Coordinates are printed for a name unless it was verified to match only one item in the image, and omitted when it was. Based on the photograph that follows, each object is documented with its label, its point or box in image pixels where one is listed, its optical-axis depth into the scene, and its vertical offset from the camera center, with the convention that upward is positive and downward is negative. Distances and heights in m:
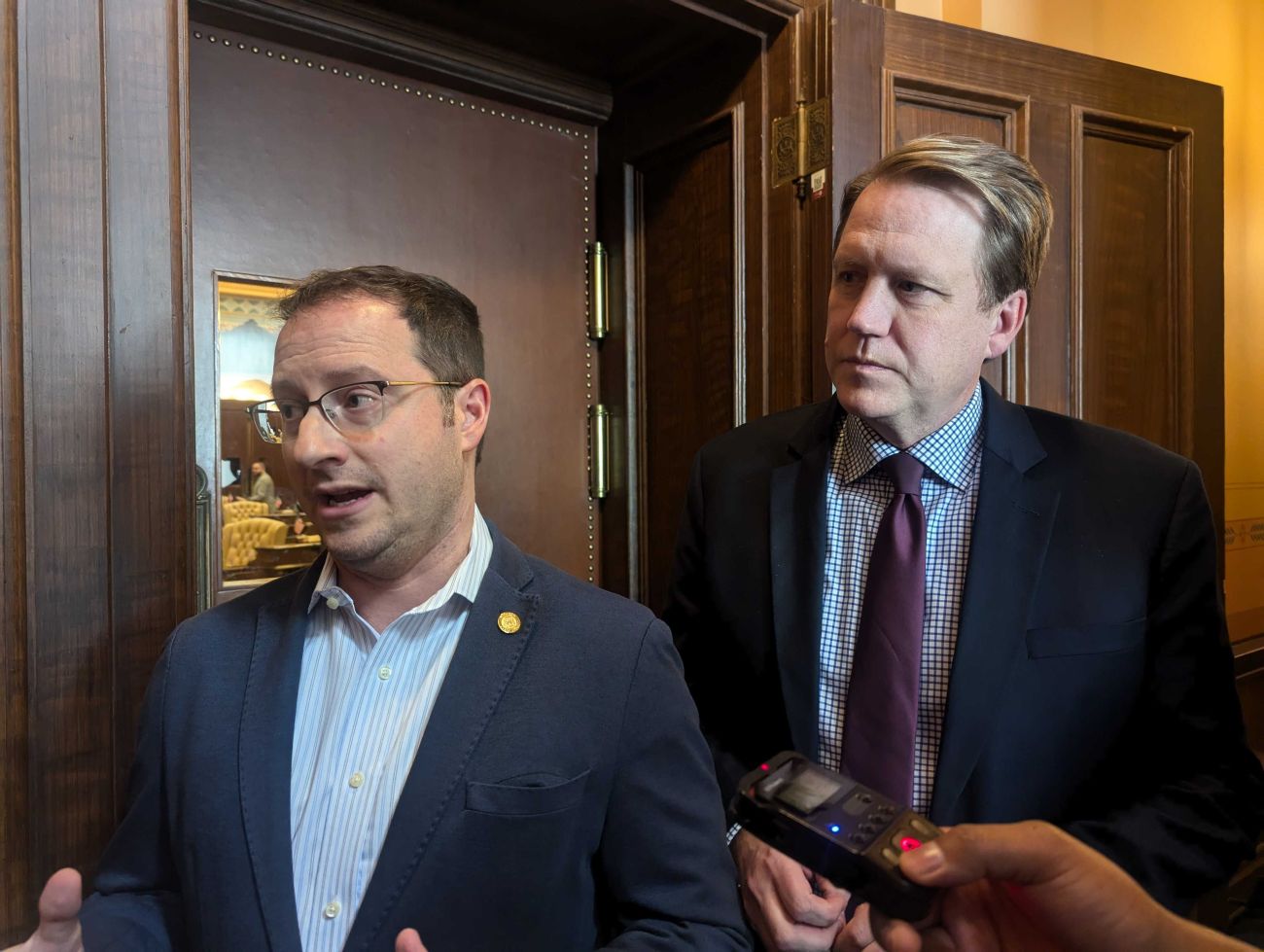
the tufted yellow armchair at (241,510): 1.83 -0.08
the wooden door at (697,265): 1.98 +0.46
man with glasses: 1.14 -0.35
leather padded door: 1.84 +0.56
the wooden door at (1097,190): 1.96 +0.64
